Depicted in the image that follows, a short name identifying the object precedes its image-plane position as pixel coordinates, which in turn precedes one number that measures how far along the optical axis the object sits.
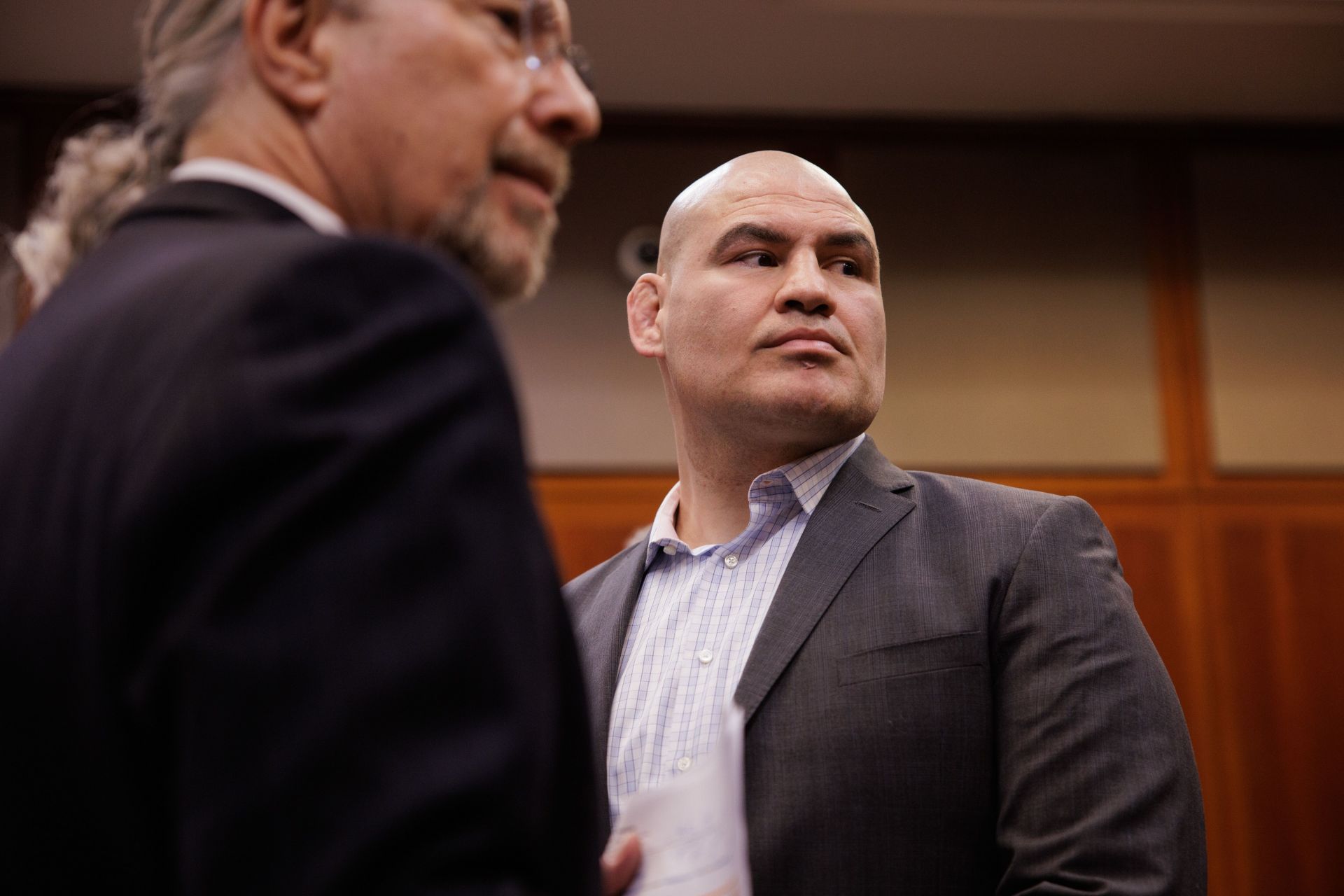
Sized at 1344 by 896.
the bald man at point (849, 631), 1.32
